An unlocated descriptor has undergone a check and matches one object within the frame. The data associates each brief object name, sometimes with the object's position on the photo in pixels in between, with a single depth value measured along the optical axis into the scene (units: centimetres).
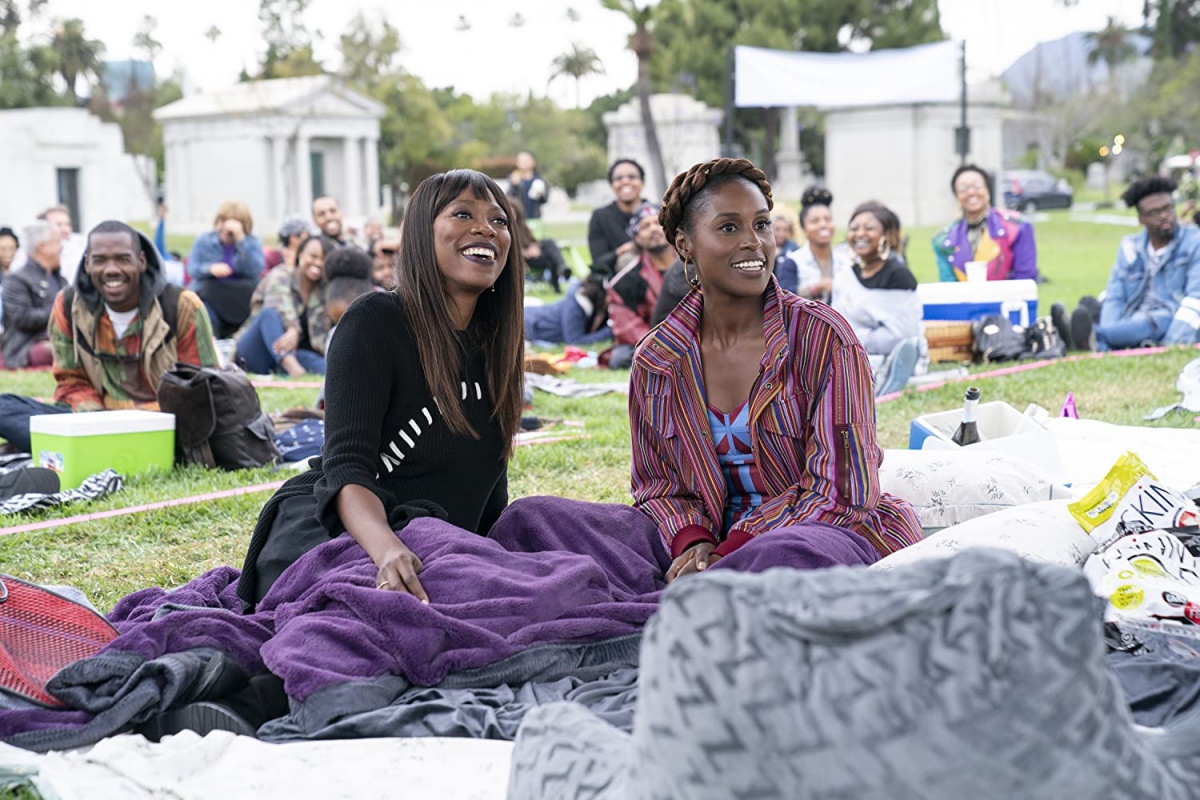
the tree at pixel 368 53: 4225
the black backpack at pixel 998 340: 1007
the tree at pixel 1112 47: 7344
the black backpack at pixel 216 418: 678
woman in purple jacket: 1105
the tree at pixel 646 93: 3609
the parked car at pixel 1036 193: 4159
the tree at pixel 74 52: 5559
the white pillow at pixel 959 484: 473
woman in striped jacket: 392
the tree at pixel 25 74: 4459
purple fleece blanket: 331
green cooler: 652
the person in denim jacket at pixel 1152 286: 1021
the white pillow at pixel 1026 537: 380
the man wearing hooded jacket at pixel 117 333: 679
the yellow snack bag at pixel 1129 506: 379
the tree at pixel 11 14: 5103
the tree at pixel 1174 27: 5409
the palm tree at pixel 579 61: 6619
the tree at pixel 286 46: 4291
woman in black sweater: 386
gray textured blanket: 168
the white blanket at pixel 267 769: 291
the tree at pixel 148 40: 5409
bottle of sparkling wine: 543
